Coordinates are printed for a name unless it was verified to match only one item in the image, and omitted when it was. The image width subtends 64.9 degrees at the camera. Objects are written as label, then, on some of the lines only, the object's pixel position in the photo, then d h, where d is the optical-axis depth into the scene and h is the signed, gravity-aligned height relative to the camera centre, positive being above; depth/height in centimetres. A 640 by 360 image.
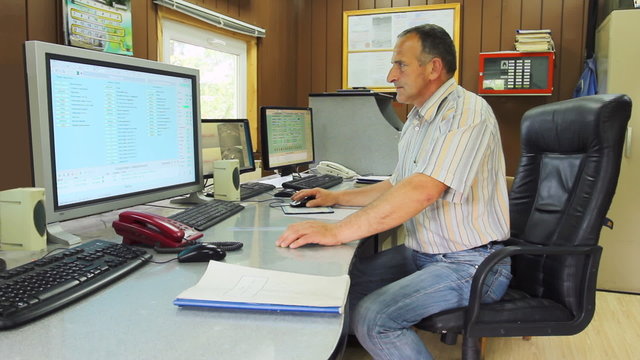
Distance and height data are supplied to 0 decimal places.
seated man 137 -25
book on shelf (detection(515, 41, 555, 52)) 349 +58
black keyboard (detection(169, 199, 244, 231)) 146 -26
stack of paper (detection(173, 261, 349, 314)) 80 -28
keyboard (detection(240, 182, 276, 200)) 205 -26
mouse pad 172 -28
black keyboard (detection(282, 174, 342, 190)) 221 -25
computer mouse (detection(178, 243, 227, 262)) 109 -27
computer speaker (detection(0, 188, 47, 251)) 115 -21
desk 67 -29
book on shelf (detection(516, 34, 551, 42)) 352 +64
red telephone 119 -24
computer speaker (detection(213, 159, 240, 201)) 192 -19
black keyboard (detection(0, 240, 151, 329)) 77 -26
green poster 208 +46
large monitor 112 +0
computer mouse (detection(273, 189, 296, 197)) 207 -26
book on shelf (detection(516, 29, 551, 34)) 352 +68
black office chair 141 -33
